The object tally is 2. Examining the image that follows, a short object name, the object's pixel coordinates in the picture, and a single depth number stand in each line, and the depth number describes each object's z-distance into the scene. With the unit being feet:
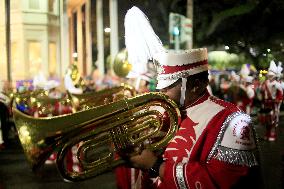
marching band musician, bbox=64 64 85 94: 29.75
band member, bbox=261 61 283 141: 39.65
